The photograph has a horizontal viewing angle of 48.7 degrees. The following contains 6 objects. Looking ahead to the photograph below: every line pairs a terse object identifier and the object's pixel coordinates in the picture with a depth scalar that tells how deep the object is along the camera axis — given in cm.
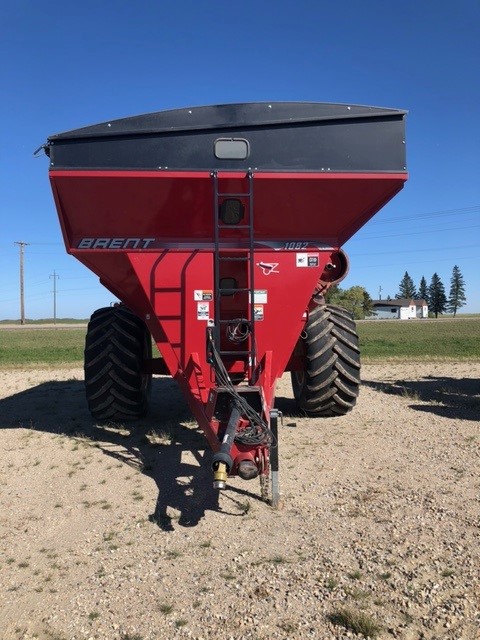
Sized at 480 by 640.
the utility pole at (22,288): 5724
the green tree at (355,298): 6606
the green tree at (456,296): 11638
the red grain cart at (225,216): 454
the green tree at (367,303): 7470
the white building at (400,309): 10094
